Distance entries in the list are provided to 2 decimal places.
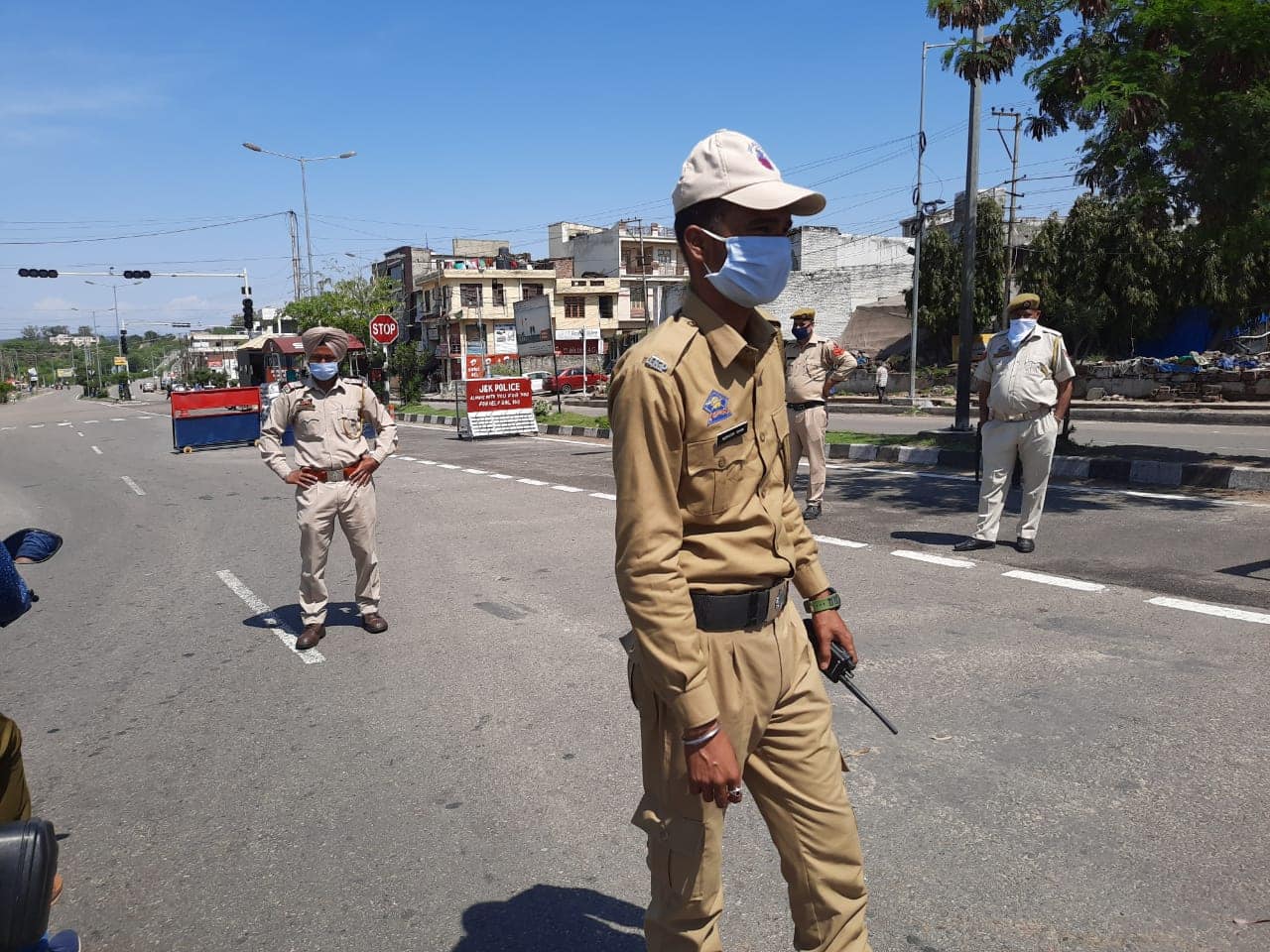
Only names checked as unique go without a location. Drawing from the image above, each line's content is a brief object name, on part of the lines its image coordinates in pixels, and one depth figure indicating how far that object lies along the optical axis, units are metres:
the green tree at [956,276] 38.25
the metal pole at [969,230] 15.95
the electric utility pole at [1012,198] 33.04
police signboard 22.31
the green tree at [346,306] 47.94
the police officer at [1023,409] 7.12
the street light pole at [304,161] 38.08
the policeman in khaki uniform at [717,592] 1.97
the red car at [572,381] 51.53
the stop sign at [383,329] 27.81
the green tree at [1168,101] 8.62
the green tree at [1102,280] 31.19
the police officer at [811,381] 8.83
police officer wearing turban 5.84
